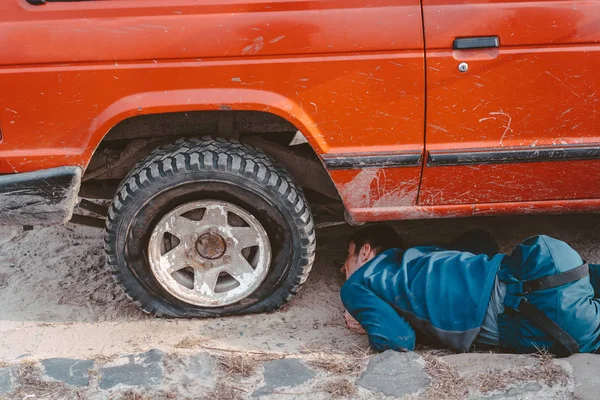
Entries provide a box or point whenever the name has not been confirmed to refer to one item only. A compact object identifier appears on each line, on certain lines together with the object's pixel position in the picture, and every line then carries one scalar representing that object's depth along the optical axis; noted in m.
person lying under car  3.14
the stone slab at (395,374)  3.05
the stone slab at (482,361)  3.15
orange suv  3.14
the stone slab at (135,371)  3.16
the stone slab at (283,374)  3.13
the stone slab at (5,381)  3.13
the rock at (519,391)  2.97
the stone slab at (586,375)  2.95
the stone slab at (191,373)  3.12
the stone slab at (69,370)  3.19
